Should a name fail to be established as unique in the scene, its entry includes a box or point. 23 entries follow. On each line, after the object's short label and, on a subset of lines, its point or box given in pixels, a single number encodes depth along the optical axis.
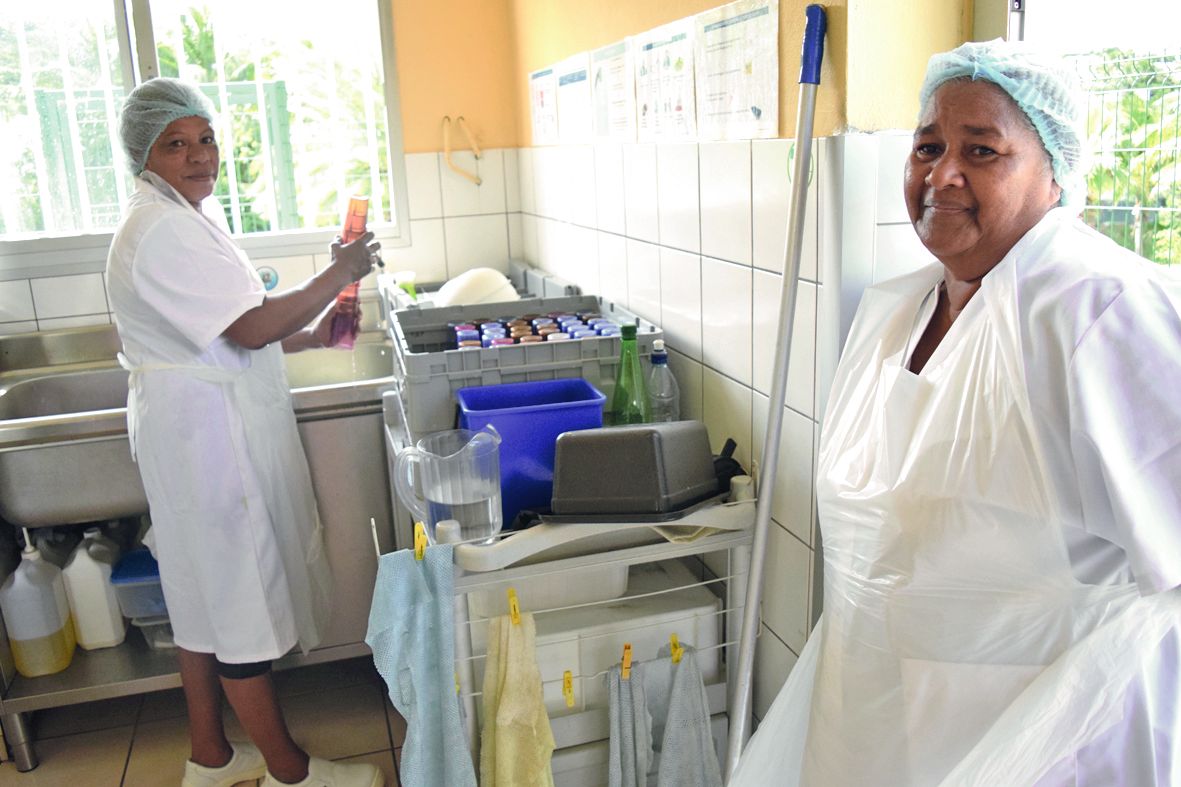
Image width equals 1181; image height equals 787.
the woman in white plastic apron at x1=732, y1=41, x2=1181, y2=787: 0.86
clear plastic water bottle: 1.67
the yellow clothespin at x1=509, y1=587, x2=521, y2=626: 1.40
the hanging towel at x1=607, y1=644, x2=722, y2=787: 1.47
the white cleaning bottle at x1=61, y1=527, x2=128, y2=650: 2.12
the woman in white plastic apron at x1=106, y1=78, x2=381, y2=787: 1.68
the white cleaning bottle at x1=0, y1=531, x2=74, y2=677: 2.04
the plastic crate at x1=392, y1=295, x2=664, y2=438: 1.62
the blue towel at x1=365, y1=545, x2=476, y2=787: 1.37
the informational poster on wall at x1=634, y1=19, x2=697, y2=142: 1.60
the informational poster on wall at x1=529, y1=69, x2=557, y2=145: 2.36
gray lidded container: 1.37
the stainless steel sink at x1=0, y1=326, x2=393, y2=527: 1.91
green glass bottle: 1.65
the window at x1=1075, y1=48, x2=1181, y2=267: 1.12
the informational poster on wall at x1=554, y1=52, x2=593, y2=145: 2.10
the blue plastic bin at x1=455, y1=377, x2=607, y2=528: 1.48
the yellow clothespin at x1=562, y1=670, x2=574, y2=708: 1.47
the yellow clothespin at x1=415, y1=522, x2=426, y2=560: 1.38
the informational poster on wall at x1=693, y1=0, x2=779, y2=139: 1.34
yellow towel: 1.40
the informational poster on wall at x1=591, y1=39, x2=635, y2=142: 1.85
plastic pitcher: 1.40
